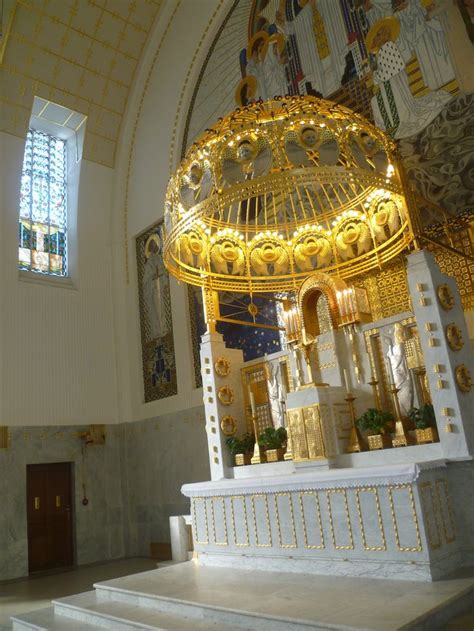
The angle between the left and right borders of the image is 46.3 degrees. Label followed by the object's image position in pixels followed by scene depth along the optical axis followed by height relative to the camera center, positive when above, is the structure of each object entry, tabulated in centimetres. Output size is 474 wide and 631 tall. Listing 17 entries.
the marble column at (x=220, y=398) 825 +101
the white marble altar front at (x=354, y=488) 533 -36
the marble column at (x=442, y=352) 575 +93
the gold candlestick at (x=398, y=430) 632 +18
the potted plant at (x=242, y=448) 801 +22
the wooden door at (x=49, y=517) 1128 -62
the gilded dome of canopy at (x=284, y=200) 664 +343
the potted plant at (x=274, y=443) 759 +23
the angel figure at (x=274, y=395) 819 +94
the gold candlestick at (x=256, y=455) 776 +9
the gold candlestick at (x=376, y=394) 708 +67
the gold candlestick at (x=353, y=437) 679 +17
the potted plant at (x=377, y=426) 651 +26
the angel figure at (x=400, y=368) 678 +93
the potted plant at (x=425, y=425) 605 +19
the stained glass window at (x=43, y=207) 1308 +661
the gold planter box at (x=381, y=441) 649 +8
